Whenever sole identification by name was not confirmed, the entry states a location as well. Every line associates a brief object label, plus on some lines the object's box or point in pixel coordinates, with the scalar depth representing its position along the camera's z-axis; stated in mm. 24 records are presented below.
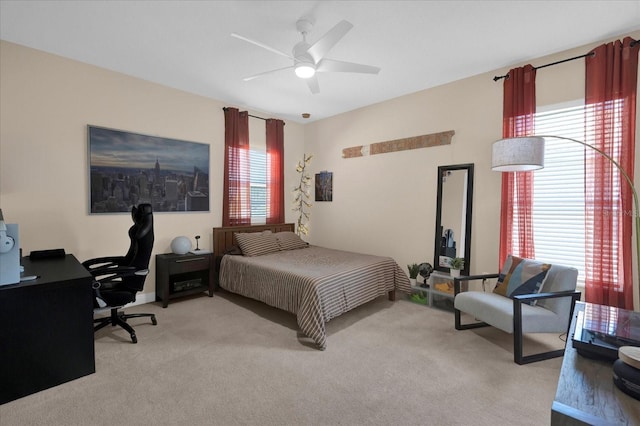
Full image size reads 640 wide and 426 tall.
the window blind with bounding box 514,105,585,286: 3025
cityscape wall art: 3502
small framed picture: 5490
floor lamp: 2615
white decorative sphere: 3980
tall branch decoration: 5768
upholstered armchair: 2498
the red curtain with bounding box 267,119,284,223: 5250
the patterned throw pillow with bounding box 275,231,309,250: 4675
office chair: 2705
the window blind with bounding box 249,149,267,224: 5043
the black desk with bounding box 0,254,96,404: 1996
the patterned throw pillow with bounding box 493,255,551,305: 2820
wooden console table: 1034
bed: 2896
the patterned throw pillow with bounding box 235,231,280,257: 4203
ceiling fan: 2334
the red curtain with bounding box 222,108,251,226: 4645
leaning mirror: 3781
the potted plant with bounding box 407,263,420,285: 4152
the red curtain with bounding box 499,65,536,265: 3268
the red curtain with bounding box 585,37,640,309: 2721
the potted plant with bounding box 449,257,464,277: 3722
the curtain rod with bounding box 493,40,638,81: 2686
